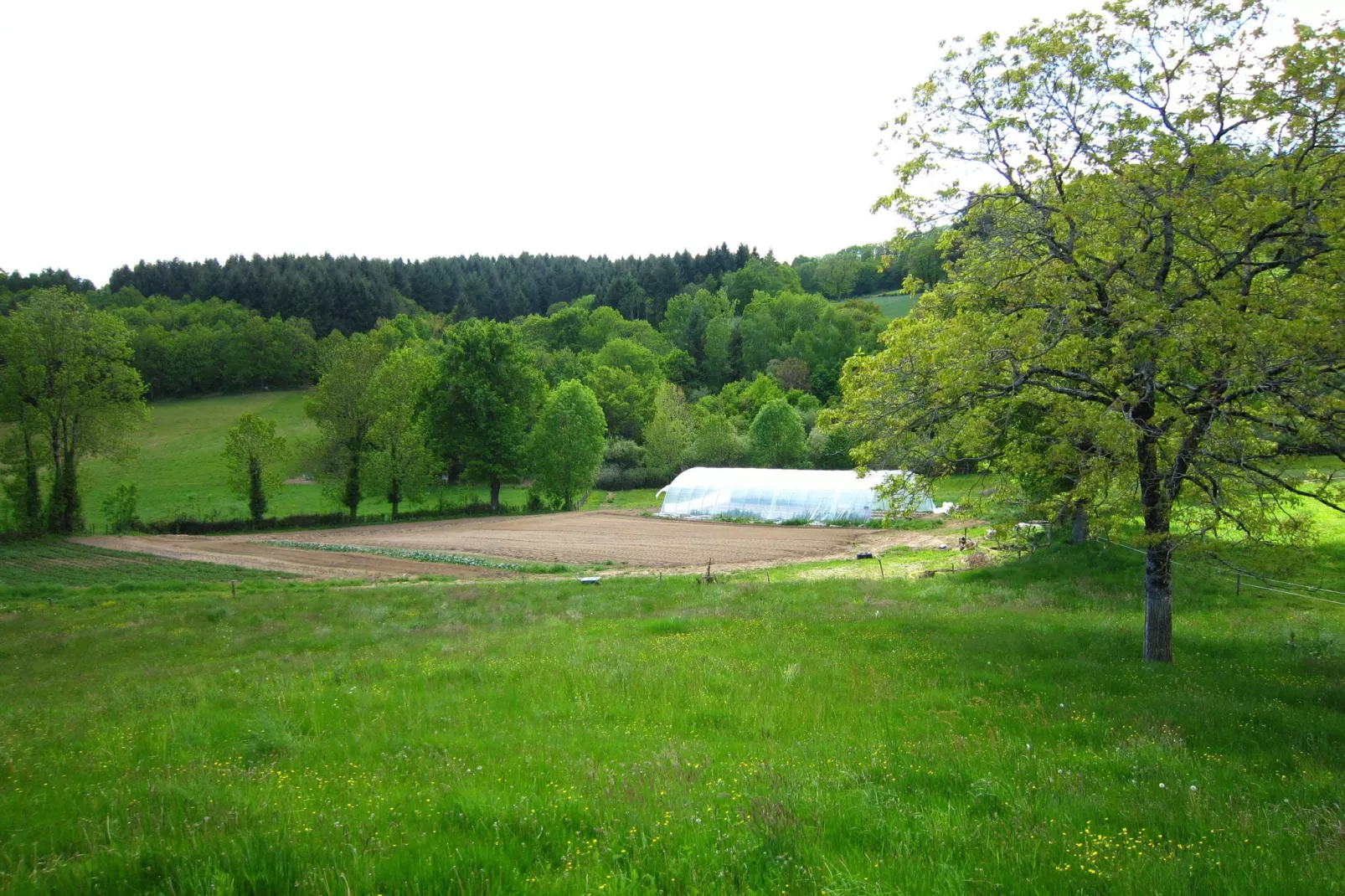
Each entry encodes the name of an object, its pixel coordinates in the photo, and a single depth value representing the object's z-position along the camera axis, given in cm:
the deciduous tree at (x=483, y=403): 6706
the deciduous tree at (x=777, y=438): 7856
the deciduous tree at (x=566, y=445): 6681
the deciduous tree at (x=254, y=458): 5975
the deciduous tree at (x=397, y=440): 6156
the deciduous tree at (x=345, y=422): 6222
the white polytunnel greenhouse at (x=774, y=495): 5778
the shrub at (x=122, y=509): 5553
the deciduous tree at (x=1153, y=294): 1091
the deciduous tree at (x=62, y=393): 5125
